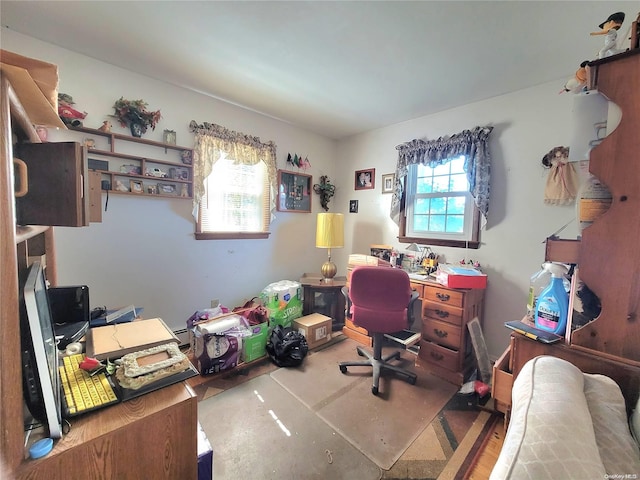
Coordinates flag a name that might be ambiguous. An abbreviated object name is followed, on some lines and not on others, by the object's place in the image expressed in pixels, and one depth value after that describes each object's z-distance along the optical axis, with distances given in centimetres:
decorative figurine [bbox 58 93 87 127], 189
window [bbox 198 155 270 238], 276
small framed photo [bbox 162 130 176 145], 240
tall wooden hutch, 85
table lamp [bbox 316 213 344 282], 304
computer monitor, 61
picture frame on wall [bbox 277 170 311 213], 331
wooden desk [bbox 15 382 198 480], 63
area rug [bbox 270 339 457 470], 155
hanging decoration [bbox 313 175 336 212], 370
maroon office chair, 195
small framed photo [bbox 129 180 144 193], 224
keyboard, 75
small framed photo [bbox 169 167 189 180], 247
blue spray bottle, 107
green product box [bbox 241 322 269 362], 231
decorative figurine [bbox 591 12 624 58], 94
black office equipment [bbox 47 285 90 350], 147
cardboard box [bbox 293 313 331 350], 262
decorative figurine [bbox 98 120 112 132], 208
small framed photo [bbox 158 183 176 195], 241
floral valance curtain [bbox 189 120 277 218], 257
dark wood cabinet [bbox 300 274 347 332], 304
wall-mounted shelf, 211
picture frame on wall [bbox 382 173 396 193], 319
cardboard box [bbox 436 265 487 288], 218
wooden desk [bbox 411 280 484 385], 214
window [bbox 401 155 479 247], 267
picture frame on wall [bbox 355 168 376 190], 340
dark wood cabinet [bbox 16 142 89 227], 81
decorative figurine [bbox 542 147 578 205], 205
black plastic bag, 229
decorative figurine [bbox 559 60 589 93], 99
